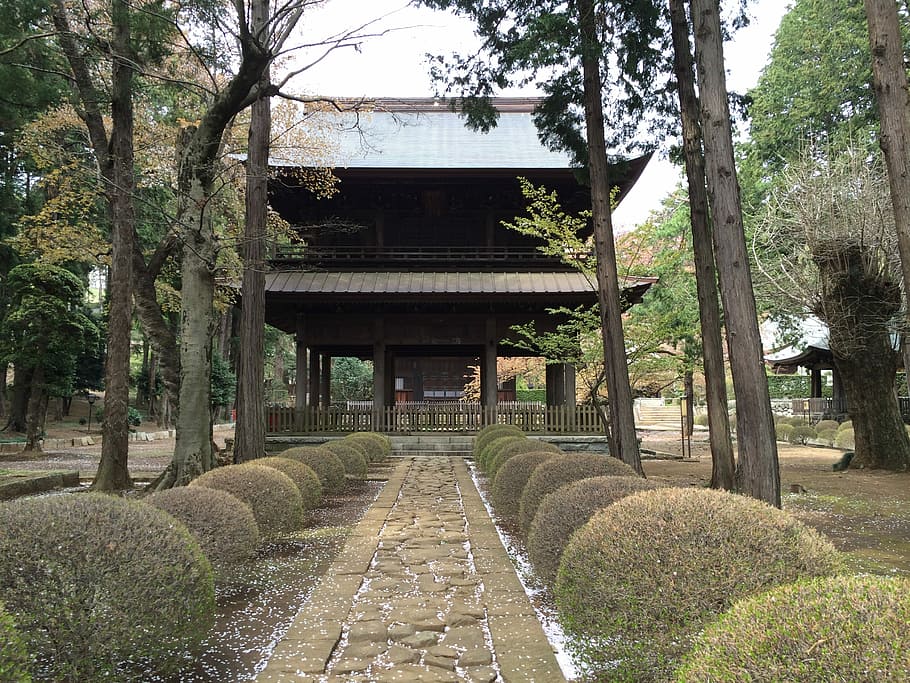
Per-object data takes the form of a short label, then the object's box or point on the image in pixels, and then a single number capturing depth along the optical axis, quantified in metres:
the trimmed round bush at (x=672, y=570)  2.78
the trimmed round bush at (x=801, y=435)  23.96
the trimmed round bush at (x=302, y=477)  7.93
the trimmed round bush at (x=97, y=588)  2.83
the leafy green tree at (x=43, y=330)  18.05
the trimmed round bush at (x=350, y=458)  11.58
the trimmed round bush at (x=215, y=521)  4.78
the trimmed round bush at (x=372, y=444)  13.33
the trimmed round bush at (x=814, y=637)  1.71
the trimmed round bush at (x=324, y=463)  9.63
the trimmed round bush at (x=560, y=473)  5.91
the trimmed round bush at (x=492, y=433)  13.27
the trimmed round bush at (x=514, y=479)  7.61
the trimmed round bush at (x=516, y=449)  9.41
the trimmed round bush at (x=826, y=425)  23.49
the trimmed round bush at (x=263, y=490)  6.29
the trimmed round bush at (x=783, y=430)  24.56
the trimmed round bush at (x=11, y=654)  2.14
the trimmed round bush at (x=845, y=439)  19.62
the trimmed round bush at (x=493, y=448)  10.60
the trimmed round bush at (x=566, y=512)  4.46
